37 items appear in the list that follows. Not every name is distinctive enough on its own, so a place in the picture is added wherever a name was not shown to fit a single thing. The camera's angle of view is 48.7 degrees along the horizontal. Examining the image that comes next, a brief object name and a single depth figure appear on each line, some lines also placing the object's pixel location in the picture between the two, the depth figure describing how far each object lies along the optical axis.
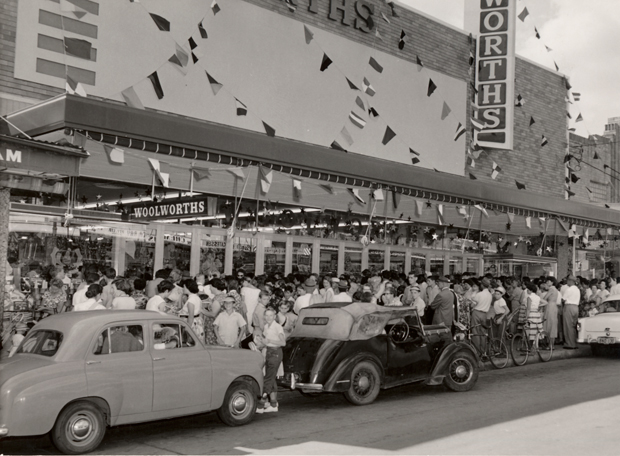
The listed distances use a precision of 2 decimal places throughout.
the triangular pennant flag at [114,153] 11.63
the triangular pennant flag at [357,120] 18.70
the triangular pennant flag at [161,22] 14.05
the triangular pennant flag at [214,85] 15.32
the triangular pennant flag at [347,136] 18.52
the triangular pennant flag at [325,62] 17.58
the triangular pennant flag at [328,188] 15.15
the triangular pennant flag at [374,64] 19.10
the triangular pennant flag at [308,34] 17.25
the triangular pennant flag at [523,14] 21.78
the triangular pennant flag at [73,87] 12.85
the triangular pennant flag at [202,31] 15.04
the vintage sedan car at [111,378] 6.84
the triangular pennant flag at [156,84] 14.26
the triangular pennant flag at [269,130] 16.16
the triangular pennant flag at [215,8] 15.15
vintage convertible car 9.74
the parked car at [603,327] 15.61
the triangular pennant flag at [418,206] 18.06
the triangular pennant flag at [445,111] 21.42
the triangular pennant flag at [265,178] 13.59
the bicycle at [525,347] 14.80
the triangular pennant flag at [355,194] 15.98
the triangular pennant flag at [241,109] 16.02
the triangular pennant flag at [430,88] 20.77
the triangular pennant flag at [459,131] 21.91
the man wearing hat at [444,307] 13.56
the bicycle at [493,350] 14.11
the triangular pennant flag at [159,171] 12.17
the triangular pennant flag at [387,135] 19.63
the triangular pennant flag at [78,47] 12.84
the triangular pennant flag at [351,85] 18.40
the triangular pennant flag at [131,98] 13.80
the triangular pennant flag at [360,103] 18.78
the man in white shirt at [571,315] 17.34
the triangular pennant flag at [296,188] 14.55
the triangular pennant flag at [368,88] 18.94
